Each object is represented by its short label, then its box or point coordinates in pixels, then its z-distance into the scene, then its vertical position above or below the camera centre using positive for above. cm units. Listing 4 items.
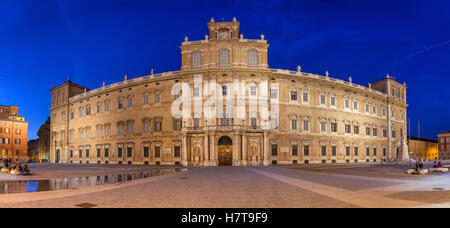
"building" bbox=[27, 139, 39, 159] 10238 -803
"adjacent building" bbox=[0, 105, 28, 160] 7019 -148
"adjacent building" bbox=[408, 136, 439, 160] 8506 -759
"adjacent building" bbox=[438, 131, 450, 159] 9138 -666
